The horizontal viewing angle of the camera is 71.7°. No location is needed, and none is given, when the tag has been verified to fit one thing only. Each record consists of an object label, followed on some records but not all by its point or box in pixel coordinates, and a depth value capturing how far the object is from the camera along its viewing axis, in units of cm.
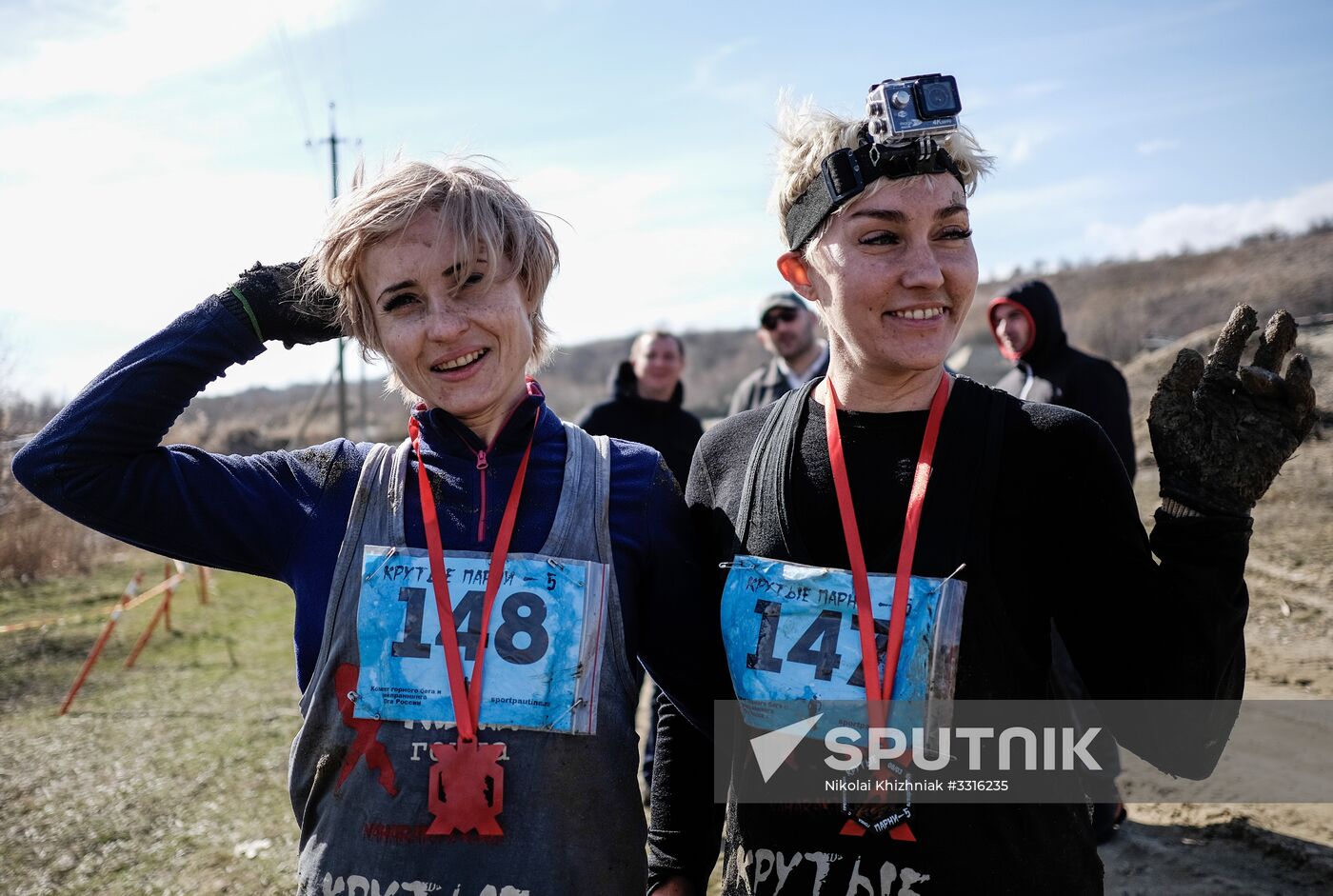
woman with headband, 162
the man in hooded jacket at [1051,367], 472
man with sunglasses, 614
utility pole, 1975
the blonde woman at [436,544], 166
